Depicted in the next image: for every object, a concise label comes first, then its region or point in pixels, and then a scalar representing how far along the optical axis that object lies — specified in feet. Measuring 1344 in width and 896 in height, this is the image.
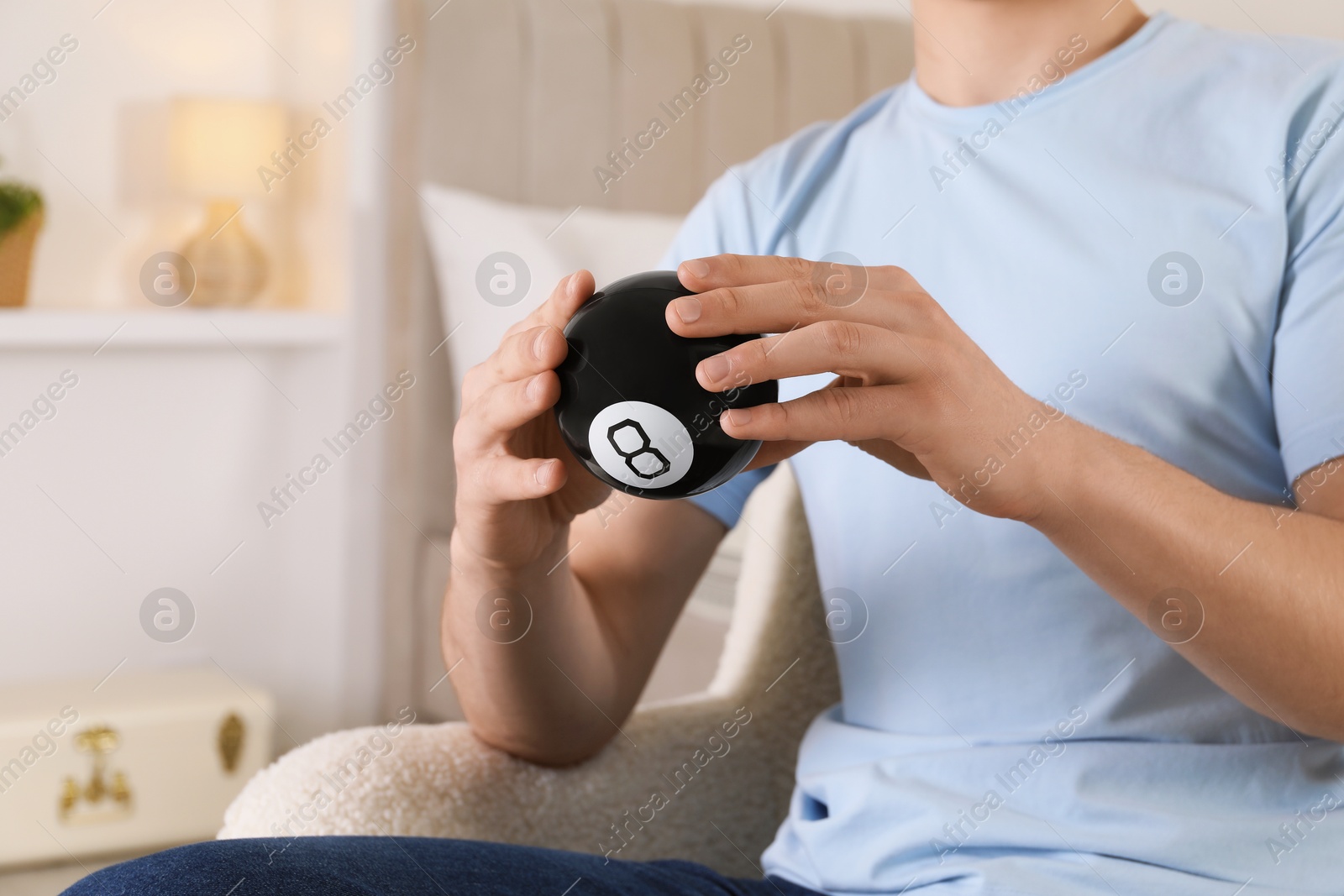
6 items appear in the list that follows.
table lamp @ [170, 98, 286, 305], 10.34
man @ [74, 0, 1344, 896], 4.48
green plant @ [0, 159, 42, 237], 9.50
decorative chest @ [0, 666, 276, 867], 9.20
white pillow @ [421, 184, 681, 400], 9.43
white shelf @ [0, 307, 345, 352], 9.49
